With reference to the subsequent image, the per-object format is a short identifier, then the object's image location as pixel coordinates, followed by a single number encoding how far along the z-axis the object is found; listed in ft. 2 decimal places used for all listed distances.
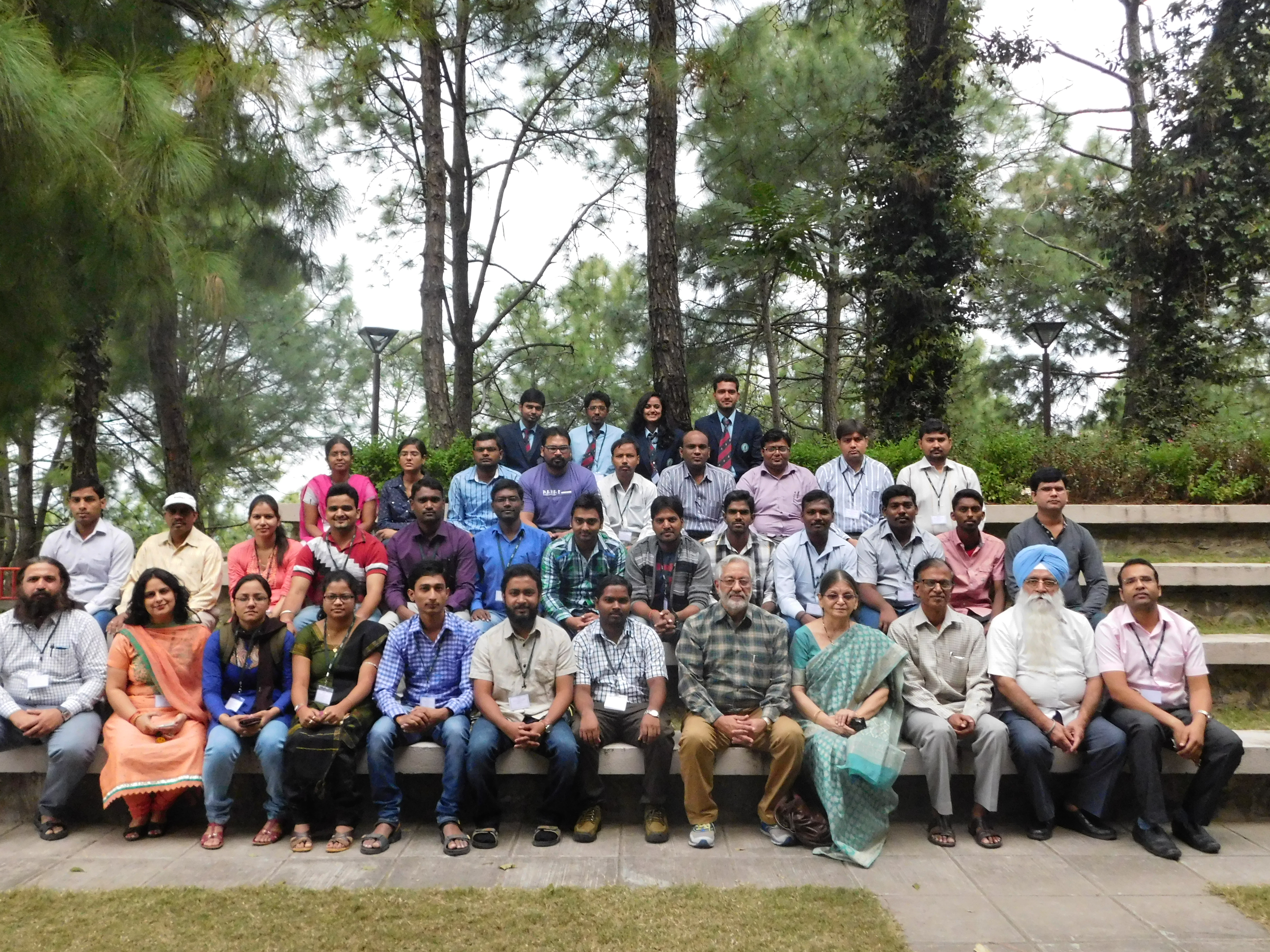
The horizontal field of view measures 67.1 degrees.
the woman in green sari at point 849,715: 14.49
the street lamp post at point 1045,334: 41.91
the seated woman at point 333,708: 14.92
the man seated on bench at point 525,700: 15.14
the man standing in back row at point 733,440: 24.99
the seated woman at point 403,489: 22.33
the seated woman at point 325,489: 21.94
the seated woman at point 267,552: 19.10
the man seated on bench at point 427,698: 15.07
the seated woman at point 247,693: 15.20
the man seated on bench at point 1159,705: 14.75
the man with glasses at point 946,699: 15.02
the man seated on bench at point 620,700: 15.38
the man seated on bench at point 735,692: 15.23
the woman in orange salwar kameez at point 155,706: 15.23
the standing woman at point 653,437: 25.21
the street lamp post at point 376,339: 44.68
